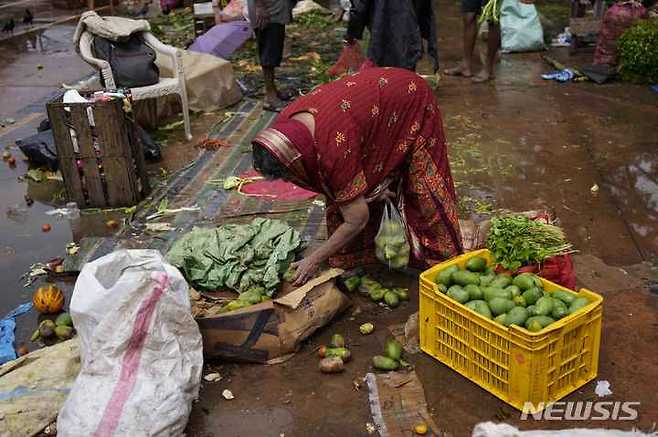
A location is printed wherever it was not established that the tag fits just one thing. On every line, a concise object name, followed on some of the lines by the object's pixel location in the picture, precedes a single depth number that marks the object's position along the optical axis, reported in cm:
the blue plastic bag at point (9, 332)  352
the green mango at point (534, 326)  279
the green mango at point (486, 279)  326
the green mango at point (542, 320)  284
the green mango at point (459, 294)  313
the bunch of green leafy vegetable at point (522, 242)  335
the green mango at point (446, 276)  327
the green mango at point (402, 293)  390
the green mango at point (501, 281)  321
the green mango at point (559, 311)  291
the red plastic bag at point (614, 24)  789
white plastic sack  270
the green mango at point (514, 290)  310
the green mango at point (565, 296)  301
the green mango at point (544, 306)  291
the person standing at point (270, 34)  693
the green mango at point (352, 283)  398
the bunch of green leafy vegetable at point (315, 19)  1185
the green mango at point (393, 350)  334
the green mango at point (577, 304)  293
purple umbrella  875
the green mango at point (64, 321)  371
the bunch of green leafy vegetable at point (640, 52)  760
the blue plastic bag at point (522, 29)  939
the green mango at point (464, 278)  325
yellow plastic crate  279
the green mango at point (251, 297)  352
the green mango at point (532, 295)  306
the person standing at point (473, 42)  775
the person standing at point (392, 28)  633
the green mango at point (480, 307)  300
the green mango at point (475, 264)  341
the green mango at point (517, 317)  288
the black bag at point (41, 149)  594
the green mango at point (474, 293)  314
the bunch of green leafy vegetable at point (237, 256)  377
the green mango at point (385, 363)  329
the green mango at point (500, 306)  300
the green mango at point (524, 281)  315
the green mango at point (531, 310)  293
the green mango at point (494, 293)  308
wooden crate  496
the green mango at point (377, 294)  390
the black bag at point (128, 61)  620
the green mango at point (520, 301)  303
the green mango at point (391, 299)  384
